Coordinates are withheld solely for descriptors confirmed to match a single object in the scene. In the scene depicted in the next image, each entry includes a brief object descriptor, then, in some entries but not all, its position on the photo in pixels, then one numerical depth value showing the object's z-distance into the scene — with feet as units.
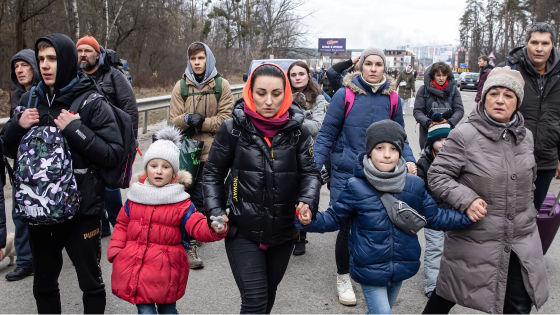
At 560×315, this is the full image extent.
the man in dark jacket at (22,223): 14.57
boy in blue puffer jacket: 9.67
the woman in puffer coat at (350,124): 13.61
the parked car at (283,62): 33.44
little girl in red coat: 10.12
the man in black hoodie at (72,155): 10.18
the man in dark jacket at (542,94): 13.48
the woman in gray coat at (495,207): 9.73
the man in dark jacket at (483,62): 38.10
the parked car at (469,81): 138.59
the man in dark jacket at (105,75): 16.39
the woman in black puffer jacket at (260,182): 9.61
